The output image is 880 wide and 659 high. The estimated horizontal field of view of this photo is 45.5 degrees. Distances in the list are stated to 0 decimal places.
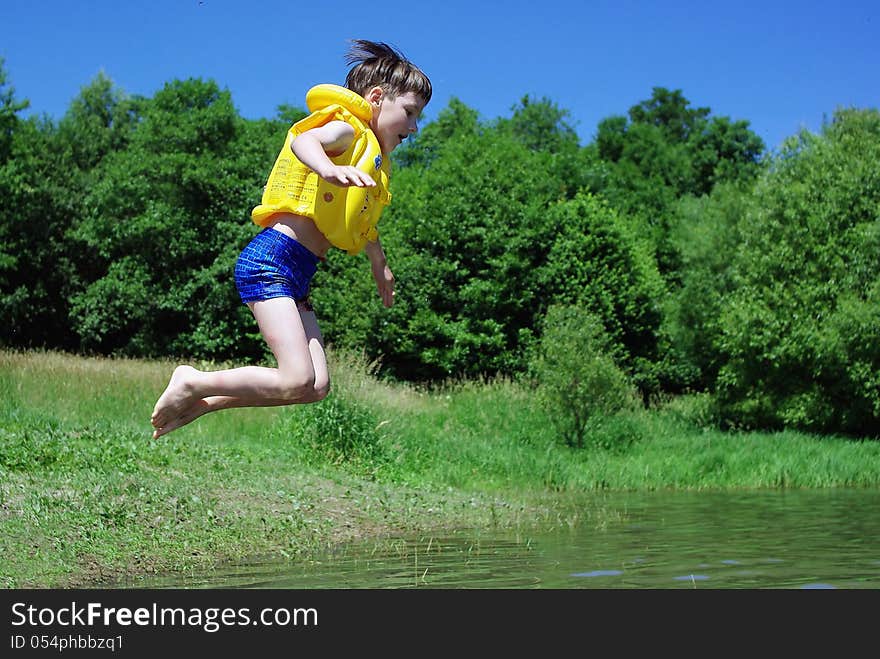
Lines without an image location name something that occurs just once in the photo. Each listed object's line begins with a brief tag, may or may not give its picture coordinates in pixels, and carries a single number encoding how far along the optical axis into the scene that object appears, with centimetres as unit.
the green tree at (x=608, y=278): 3122
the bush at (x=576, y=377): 1942
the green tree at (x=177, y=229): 3334
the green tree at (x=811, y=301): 2406
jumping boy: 471
